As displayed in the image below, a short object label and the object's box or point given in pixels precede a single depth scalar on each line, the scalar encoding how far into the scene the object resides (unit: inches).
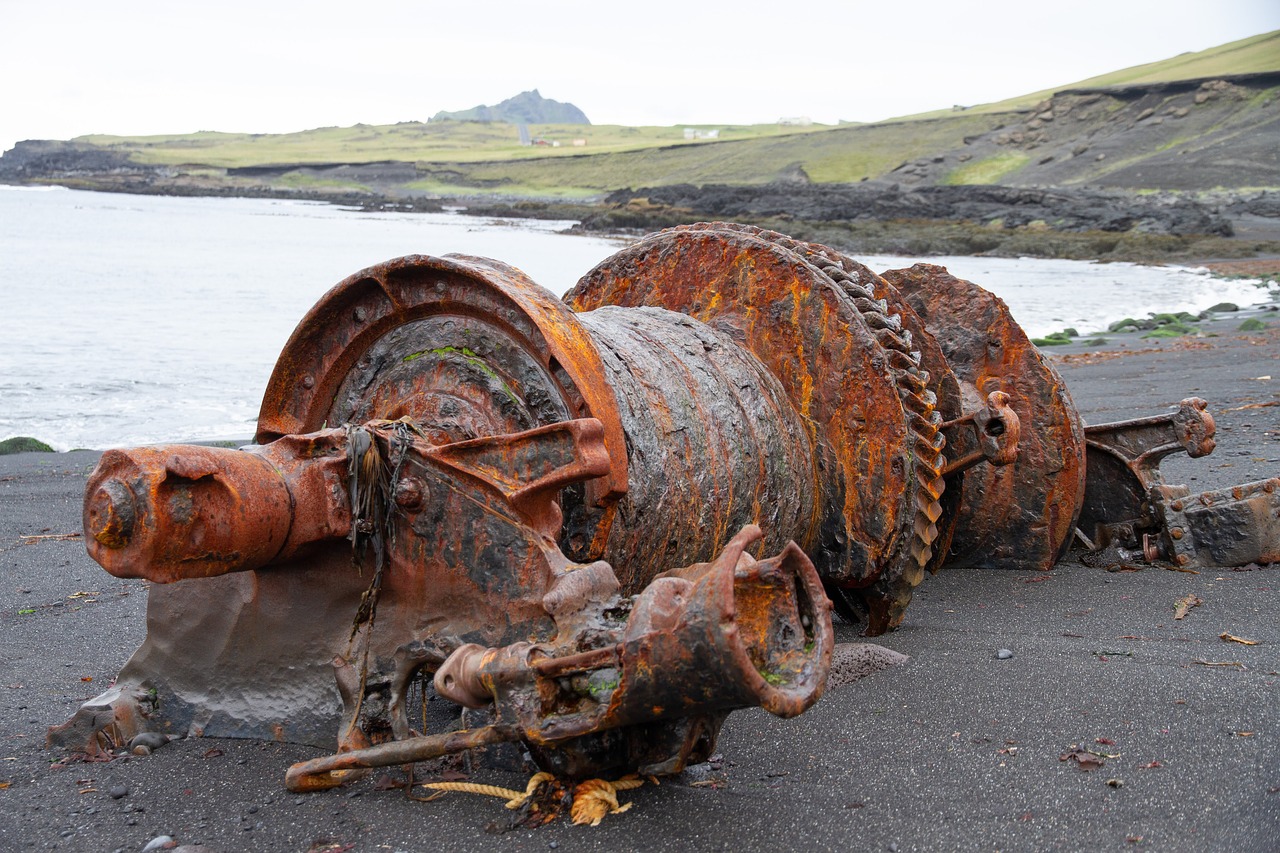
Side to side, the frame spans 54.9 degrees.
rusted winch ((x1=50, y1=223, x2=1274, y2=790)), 95.8
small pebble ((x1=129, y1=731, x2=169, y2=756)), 122.5
